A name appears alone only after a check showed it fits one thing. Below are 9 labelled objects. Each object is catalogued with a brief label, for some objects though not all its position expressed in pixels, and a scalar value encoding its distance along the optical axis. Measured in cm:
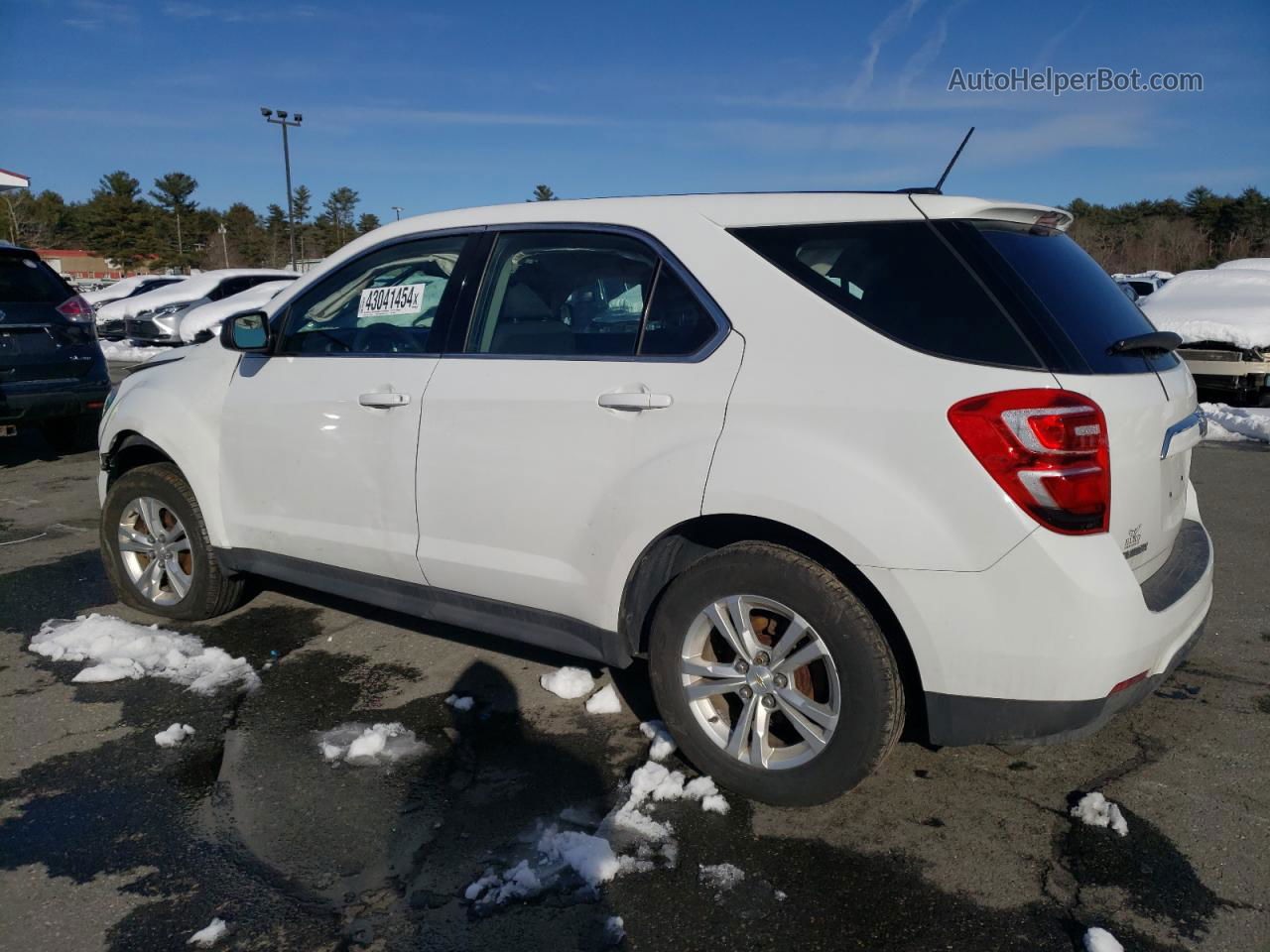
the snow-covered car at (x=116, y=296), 2145
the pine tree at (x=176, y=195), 8156
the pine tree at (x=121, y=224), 7662
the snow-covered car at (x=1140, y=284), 2300
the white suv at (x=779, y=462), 252
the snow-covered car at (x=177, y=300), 1856
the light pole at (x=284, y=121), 3338
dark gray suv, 789
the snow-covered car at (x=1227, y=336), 1040
